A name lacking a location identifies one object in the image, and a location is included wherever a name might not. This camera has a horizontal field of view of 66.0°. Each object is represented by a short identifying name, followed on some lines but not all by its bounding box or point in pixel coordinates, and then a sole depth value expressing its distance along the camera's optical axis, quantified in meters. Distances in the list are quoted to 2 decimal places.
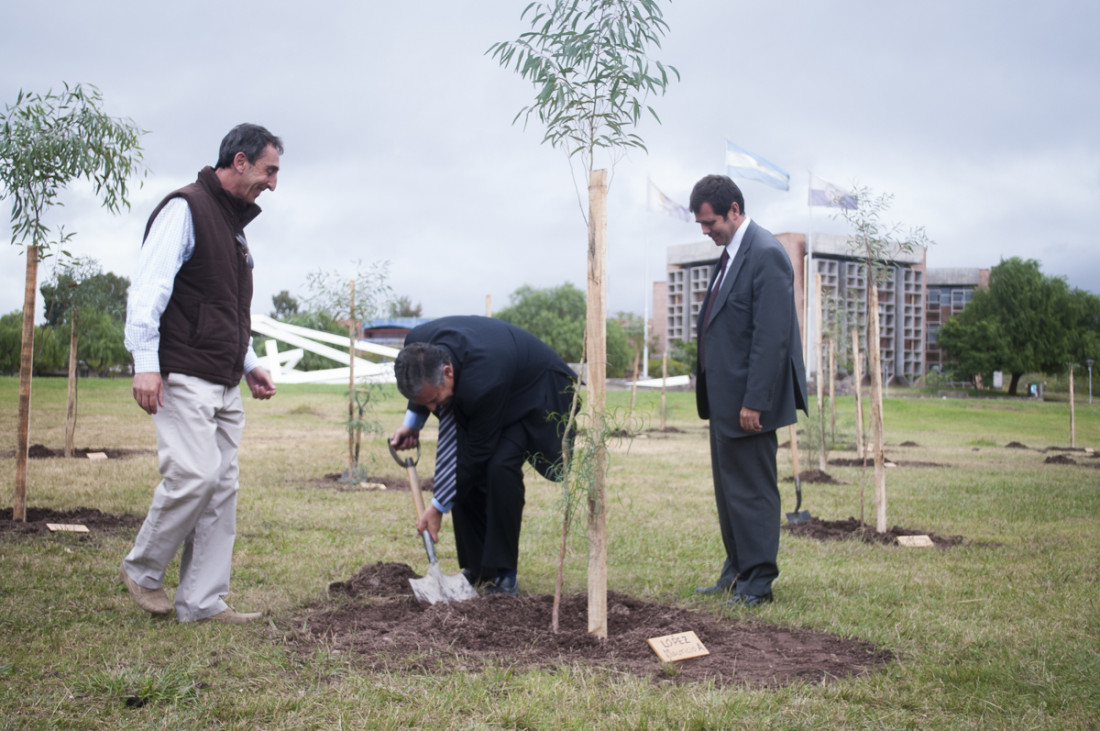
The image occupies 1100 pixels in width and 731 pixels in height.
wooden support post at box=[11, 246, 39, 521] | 5.61
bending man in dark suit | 4.23
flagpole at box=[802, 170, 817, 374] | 51.76
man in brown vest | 3.59
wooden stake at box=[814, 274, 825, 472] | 9.51
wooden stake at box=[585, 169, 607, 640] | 3.45
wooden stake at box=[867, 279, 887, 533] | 6.34
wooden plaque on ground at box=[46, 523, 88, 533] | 5.56
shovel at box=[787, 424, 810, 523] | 7.00
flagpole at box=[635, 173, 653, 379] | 49.64
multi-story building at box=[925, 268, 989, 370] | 74.62
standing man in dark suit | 4.46
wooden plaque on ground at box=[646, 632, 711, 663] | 3.37
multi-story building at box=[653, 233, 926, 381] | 63.34
